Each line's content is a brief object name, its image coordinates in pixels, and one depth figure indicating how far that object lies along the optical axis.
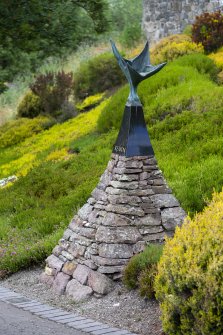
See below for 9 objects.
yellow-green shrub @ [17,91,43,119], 25.55
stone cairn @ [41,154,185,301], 8.52
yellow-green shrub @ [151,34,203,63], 20.44
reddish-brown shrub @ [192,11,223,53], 20.76
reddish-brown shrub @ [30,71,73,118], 25.01
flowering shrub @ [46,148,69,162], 16.91
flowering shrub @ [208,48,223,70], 18.61
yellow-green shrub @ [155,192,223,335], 5.93
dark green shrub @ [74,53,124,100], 25.73
